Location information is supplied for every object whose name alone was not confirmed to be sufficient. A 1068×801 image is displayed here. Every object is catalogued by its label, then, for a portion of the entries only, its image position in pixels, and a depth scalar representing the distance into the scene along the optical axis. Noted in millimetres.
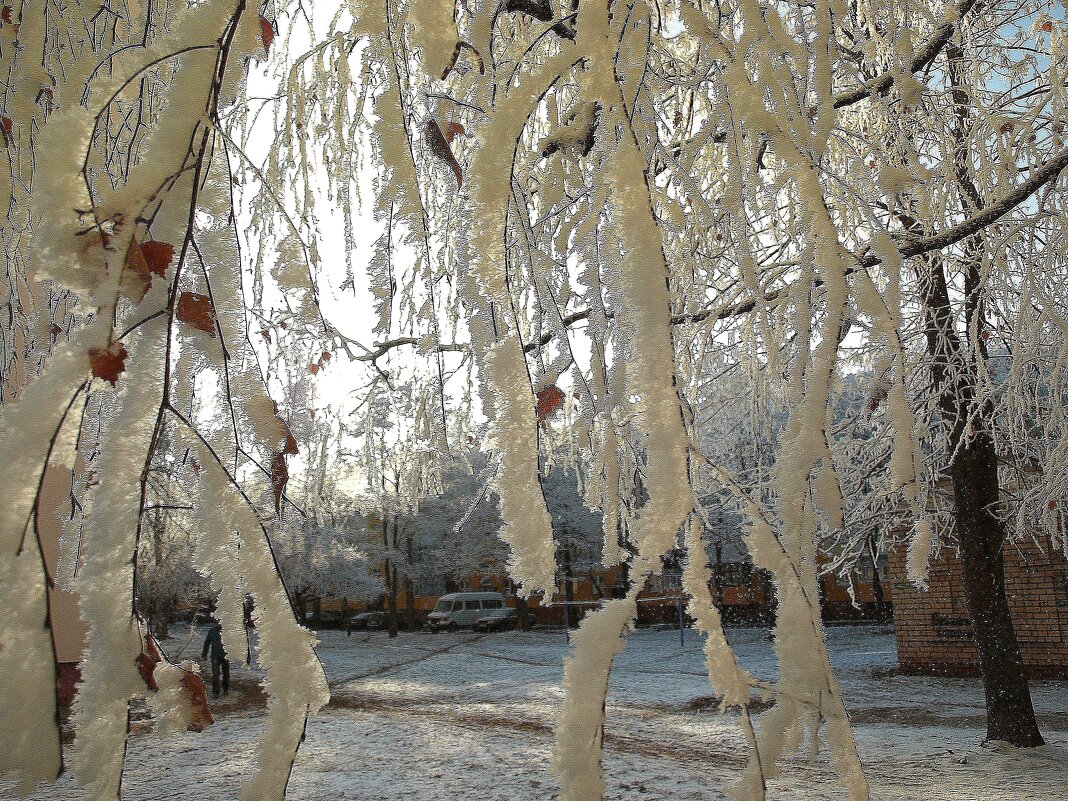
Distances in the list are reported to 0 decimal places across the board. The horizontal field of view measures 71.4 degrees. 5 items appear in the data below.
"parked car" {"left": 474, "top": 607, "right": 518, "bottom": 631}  22297
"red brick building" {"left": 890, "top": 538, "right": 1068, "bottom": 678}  8914
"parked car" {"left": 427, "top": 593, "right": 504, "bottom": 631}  22641
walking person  10047
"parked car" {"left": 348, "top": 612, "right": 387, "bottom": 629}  25312
